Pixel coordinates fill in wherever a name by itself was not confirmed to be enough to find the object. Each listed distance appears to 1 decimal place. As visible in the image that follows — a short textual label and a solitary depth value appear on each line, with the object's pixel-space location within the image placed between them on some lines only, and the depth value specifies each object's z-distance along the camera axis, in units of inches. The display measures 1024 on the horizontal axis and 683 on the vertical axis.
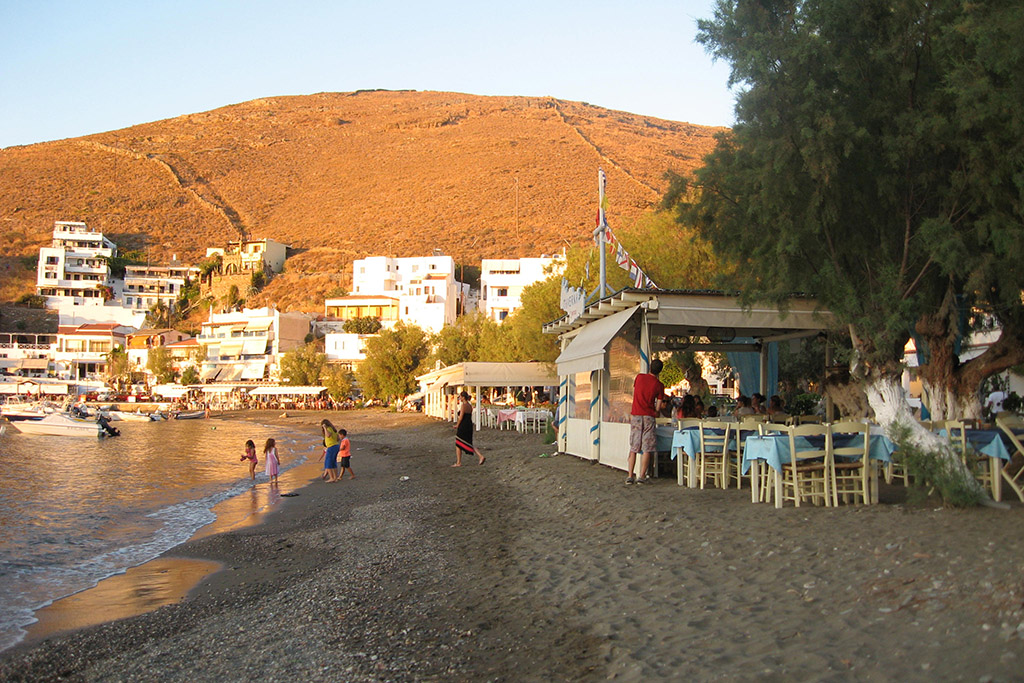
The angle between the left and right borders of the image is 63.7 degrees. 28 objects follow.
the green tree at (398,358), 2246.6
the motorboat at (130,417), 2354.8
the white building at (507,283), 2765.7
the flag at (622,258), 579.0
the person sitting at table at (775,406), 533.5
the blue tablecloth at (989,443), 323.6
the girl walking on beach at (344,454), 750.5
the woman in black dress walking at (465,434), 722.8
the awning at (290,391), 2546.8
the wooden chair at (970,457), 314.5
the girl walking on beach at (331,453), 748.0
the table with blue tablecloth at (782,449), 327.9
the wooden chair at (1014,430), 308.7
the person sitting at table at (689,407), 566.1
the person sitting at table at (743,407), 534.1
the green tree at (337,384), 2547.7
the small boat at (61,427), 1743.4
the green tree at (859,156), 333.4
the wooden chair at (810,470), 322.7
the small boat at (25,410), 1988.2
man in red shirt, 422.9
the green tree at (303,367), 2694.4
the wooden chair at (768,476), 346.3
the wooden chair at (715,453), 399.5
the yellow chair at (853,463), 322.0
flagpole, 592.9
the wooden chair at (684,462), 426.6
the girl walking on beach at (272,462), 727.7
